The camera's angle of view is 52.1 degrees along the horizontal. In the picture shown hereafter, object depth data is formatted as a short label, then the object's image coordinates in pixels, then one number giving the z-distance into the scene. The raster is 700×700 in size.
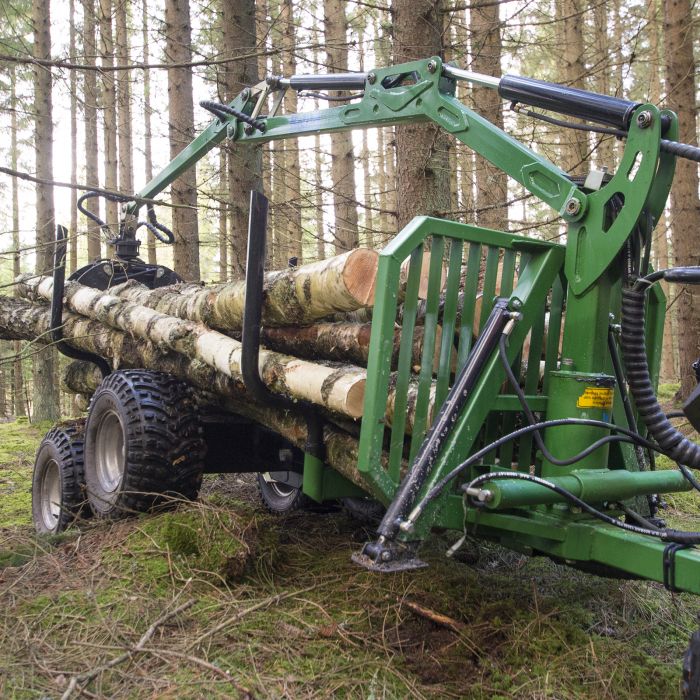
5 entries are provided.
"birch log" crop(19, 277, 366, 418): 3.42
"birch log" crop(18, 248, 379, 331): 3.37
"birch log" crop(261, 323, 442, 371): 3.70
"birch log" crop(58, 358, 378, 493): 3.74
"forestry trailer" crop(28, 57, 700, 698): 2.97
